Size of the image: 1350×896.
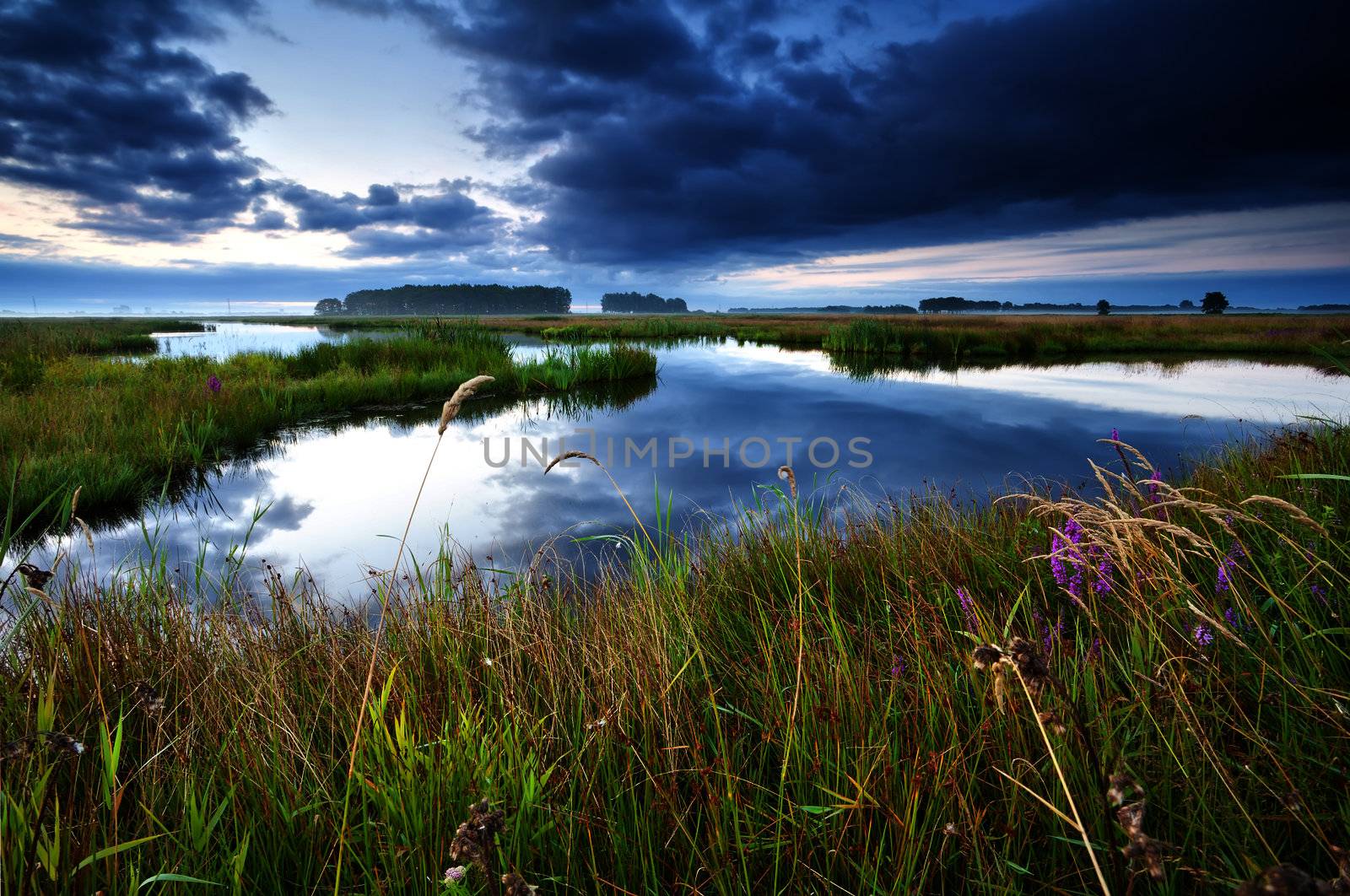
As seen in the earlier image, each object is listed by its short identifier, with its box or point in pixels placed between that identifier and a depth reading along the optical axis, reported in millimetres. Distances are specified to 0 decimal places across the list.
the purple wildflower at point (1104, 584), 2705
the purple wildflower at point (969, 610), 2558
